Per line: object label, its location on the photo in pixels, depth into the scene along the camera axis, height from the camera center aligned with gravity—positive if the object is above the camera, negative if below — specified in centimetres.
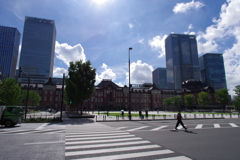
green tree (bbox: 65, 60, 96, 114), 2956 +492
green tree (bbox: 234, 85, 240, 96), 5286 +524
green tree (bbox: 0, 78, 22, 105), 3041 +254
